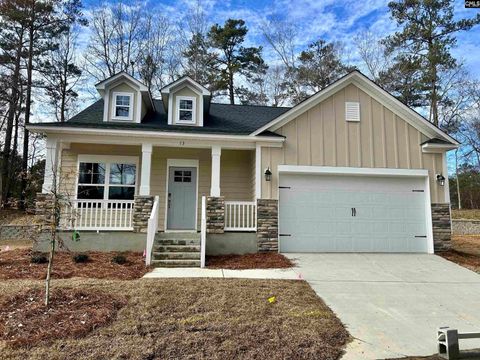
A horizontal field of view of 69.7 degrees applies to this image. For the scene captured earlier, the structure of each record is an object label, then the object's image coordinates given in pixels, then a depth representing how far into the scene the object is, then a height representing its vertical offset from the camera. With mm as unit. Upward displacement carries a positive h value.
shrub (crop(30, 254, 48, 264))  7957 -1100
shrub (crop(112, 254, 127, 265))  8117 -1109
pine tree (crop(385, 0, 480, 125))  20891 +11168
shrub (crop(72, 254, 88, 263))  8094 -1068
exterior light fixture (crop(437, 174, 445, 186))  10530 +1124
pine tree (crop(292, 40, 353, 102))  23188 +9965
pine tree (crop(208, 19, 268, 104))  23172 +10925
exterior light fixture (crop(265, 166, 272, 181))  9967 +1135
